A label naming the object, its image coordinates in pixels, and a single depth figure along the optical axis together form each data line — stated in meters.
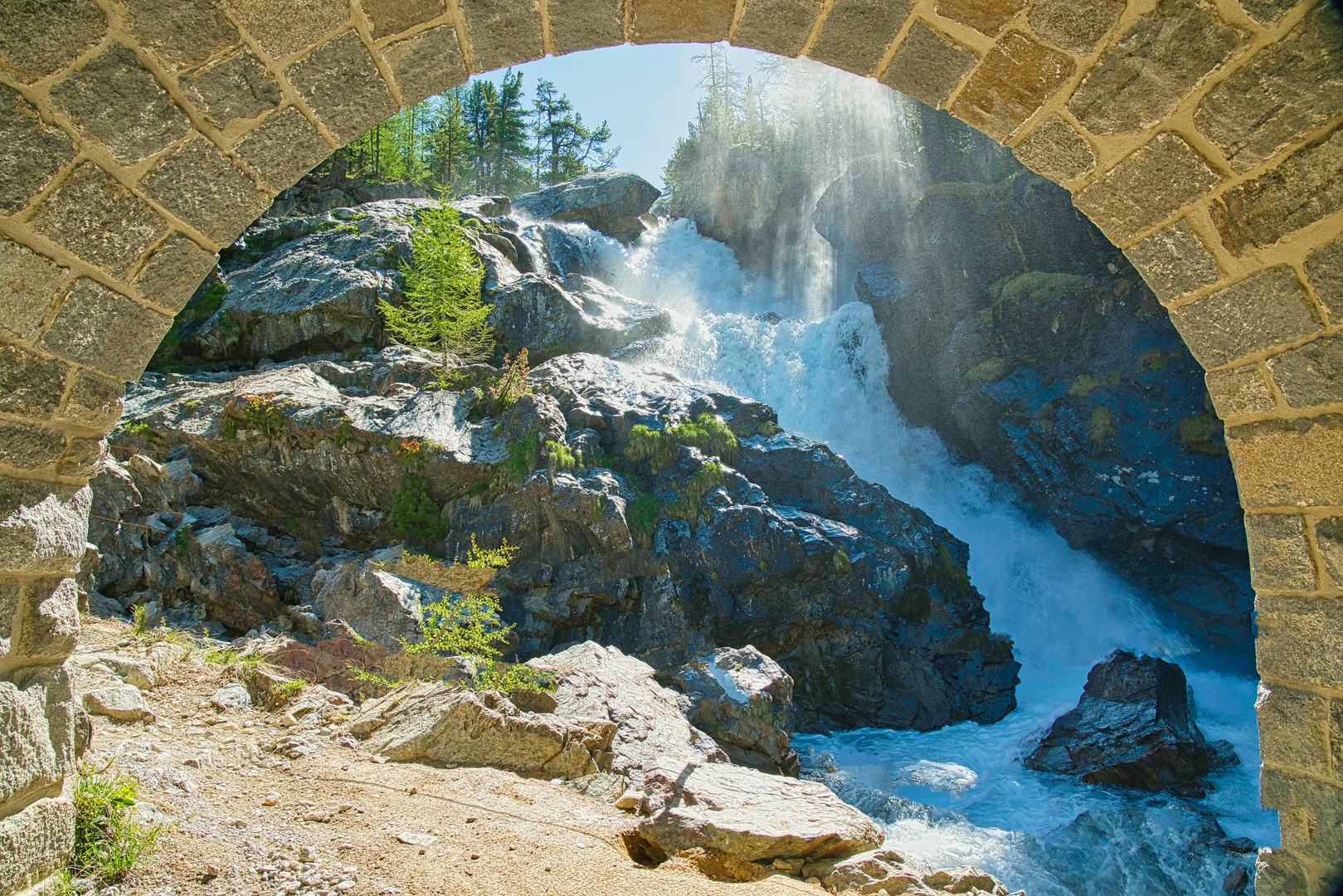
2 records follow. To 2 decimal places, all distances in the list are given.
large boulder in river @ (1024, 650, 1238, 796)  9.66
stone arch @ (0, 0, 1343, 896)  2.18
